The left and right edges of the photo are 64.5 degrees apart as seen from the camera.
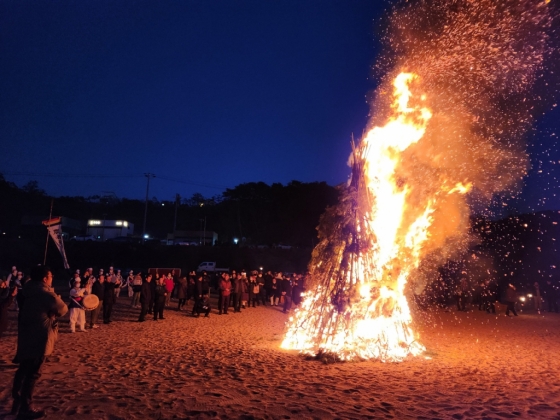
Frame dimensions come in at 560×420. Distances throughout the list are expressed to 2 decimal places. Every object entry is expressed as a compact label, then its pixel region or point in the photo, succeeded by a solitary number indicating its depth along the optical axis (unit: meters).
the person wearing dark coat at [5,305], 9.59
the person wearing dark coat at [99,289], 14.08
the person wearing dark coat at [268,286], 24.27
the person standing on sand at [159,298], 16.20
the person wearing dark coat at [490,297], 21.61
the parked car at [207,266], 42.67
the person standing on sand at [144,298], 15.70
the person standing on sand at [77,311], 12.21
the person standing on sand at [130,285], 22.25
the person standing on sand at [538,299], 22.48
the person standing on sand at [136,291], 19.44
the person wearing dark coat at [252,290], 22.93
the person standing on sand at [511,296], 19.59
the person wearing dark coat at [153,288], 16.45
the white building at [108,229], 72.12
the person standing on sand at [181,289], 19.80
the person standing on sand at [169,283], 19.78
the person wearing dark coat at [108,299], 14.48
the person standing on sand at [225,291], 19.02
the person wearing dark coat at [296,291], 20.42
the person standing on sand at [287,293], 21.23
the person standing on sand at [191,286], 20.52
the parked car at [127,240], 52.25
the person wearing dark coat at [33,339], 5.11
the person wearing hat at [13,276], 17.92
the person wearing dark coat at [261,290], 24.52
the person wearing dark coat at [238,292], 20.28
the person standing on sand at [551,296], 22.11
